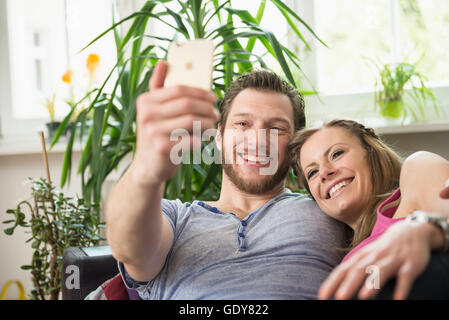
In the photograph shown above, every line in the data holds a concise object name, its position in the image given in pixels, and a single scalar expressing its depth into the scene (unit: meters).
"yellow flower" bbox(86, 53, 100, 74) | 2.56
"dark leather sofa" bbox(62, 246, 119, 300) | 1.17
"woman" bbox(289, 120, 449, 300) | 0.96
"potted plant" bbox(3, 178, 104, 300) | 1.74
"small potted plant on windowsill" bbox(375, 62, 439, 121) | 2.03
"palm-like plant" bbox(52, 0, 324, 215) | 1.66
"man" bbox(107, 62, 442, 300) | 0.71
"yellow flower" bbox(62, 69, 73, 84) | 2.54
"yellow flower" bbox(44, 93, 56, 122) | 2.58
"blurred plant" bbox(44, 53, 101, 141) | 2.54
